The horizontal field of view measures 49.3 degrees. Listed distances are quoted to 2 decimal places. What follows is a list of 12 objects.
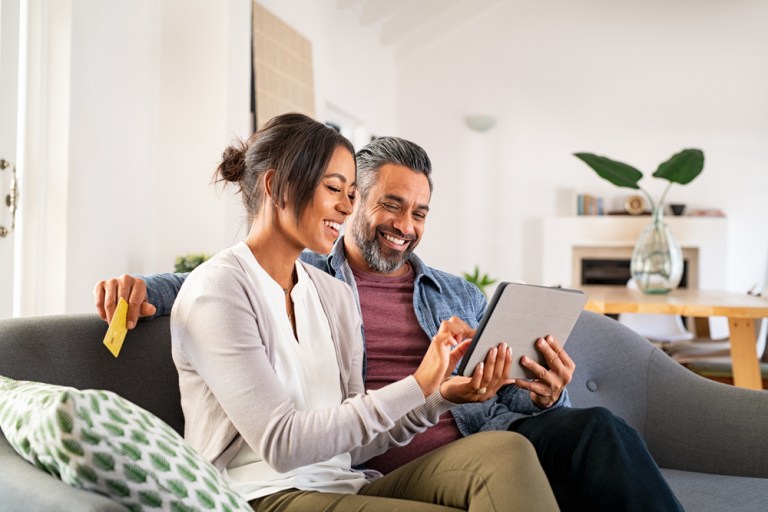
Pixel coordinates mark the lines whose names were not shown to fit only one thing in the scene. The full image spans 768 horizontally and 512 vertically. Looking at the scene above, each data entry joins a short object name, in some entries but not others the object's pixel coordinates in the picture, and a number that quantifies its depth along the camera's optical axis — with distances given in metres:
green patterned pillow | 0.95
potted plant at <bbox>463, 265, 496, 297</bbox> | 6.54
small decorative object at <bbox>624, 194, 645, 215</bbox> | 7.34
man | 1.51
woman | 1.31
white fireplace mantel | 7.18
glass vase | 4.46
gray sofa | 1.50
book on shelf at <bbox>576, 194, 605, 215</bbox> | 7.42
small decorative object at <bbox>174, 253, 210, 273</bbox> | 3.54
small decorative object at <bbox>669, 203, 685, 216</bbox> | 7.20
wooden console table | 3.35
